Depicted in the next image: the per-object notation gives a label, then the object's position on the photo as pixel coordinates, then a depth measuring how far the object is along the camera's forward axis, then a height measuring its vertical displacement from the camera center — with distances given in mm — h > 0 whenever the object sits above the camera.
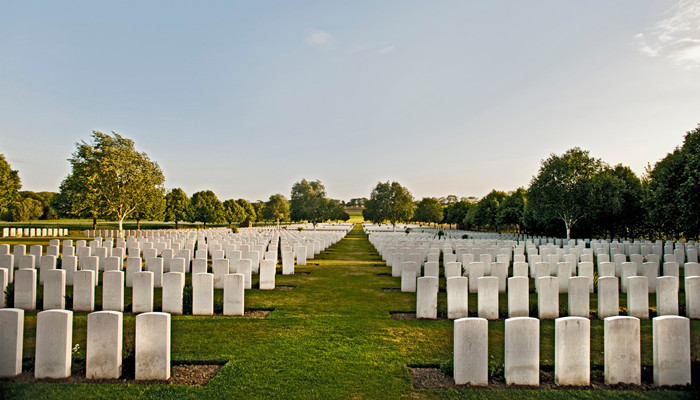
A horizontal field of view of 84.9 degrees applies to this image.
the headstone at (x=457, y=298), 7828 -1708
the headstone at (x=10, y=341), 4812 -1621
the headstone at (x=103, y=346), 4820 -1687
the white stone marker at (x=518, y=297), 7879 -1686
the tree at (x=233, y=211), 71138 +569
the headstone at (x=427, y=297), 7879 -1722
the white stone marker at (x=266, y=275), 11352 -1811
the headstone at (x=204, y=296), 8117 -1746
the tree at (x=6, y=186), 34312 +2399
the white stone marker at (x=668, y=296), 8109 -1707
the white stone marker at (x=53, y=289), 8328 -1655
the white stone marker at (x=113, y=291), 8086 -1651
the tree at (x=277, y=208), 66188 +1062
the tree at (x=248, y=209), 81806 +1068
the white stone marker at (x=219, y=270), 11008 -1633
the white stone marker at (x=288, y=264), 14352 -1869
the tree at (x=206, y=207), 62094 +1090
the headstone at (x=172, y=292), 8156 -1676
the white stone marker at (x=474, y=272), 10386 -1543
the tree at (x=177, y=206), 60500 +1205
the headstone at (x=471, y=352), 4738 -1701
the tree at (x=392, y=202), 56312 +1877
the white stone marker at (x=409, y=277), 10905 -1775
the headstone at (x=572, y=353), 4711 -1702
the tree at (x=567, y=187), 31219 +2427
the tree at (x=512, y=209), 45062 +750
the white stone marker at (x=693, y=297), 8109 -1719
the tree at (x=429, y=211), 79750 +835
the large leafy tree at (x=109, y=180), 35438 +3156
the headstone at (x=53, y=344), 4750 -1641
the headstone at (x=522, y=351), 4738 -1695
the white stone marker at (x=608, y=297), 7879 -1681
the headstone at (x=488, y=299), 7887 -1736
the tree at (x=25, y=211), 63812 +294
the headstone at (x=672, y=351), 4715 -1670
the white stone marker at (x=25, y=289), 8398 -1674
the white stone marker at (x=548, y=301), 7844 -1759
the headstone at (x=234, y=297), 8242 -1791
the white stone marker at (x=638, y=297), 7895 -1680
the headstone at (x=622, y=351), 4730 -1680
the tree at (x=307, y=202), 69250 +2356
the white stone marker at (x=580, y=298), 8117 -1755
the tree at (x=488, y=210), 52938 +753
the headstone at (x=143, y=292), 8102 -1666
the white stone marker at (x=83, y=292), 8328 -1726
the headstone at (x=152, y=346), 4852 -1692
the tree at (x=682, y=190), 18188 +1310
